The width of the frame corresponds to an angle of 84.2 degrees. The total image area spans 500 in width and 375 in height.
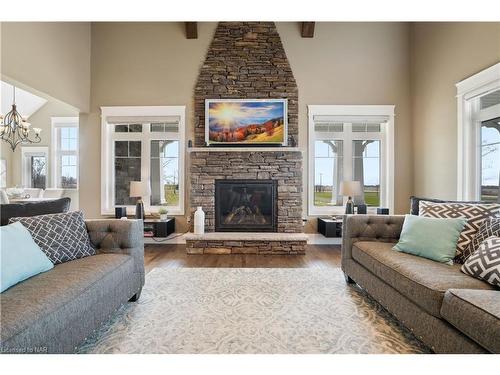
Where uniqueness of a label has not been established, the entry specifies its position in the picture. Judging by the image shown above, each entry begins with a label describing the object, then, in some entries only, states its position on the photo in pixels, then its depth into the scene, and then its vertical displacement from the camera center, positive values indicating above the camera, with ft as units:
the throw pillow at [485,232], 6.17 -1.03
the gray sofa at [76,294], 3.81 -1.88
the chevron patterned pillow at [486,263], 5.11 -1.47
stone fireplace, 13.66 +1.03
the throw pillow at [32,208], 6.57 -0.57
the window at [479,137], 10.43 +2.04
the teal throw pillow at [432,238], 6.70 -1.30
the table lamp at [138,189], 14.06 -0.14
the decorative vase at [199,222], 13.66 -1.77
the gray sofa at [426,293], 4.10 -1.97
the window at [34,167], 23.41 +1.63
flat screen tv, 14.83 +3.48
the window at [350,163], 15.62 +1.37
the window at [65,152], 22.71 +2.85
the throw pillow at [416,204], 8.58 -0.54
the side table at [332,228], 14.47 -2.16
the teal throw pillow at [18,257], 4.76 -1.32
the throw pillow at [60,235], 6.25 -1.17
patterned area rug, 5.58 -3.22
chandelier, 16.15 +4.03
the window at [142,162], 15.72 +1.41
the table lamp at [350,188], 13.69 -0.06
